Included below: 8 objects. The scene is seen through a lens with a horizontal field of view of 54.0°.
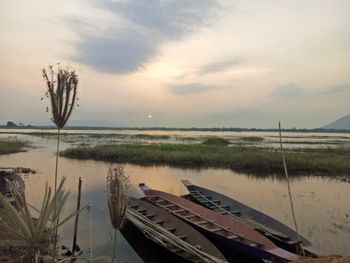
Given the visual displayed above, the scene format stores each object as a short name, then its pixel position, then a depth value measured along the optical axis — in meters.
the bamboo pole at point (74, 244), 8.32
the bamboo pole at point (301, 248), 7.37
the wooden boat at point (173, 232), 7.52
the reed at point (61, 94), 4.07
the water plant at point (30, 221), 3.59
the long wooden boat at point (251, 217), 8.42
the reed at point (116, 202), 3.96
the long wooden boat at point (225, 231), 7.39
